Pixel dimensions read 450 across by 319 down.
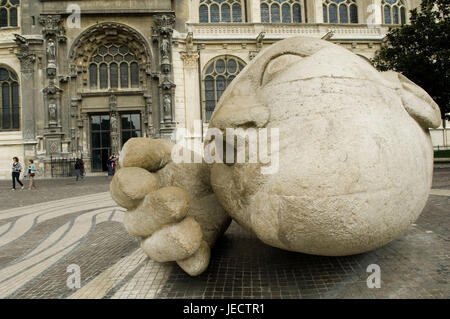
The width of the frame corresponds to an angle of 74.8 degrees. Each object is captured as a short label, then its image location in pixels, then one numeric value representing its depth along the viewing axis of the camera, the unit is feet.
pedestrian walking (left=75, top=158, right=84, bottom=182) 52.27
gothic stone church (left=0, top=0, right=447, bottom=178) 62.39
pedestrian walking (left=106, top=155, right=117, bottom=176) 55.97
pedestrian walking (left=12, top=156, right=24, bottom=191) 41.57
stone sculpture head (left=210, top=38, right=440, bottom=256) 6.42
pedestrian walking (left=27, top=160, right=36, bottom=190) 41.55
